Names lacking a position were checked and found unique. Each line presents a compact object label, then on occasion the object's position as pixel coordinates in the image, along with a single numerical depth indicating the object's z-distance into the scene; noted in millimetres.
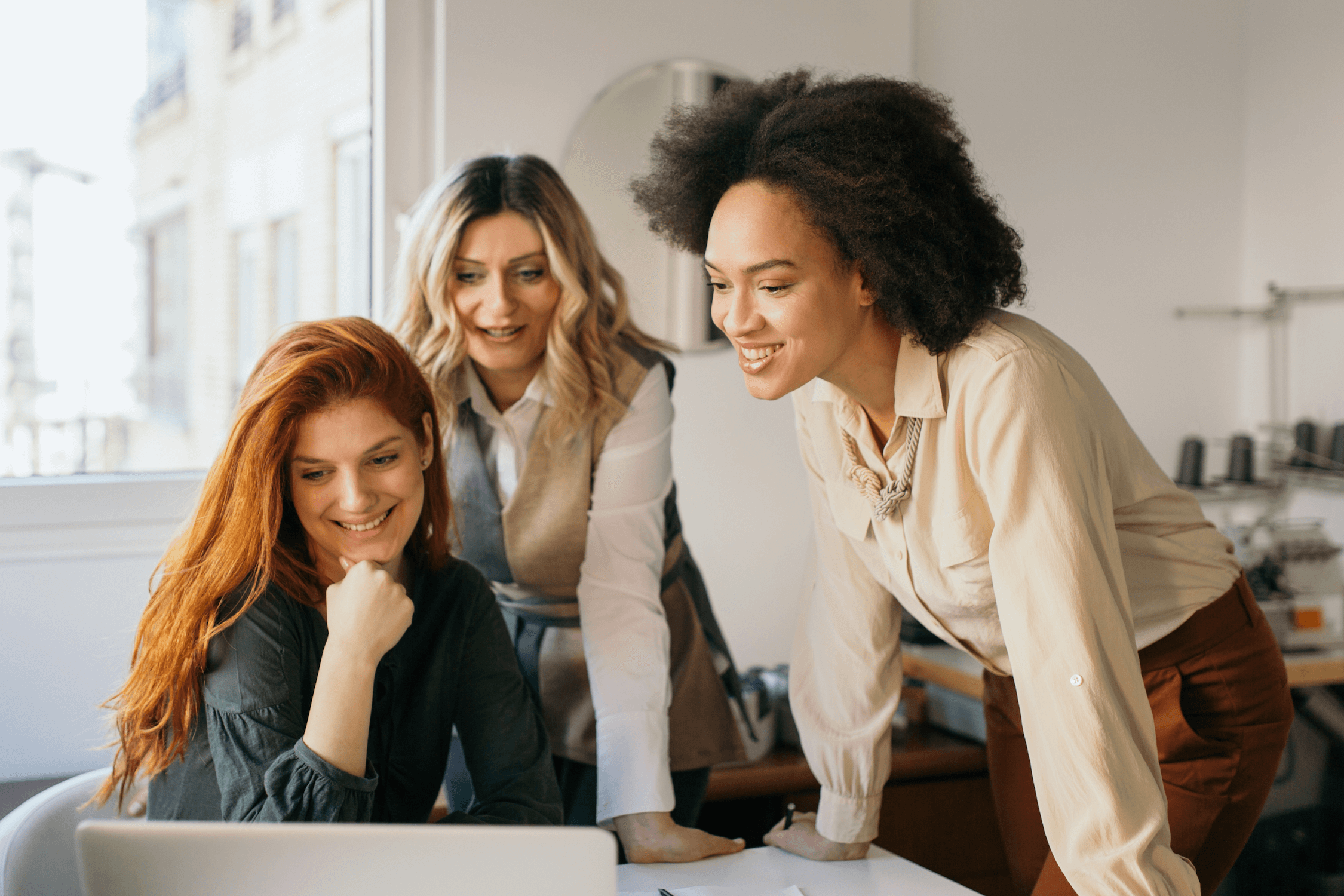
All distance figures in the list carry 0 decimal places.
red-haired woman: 1151
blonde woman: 1518
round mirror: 2615
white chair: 1091
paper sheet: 1179
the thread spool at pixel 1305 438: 3072
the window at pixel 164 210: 2338
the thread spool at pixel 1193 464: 3238
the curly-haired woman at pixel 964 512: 1043
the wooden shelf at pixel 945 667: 2236
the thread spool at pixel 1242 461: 3221
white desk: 1223
